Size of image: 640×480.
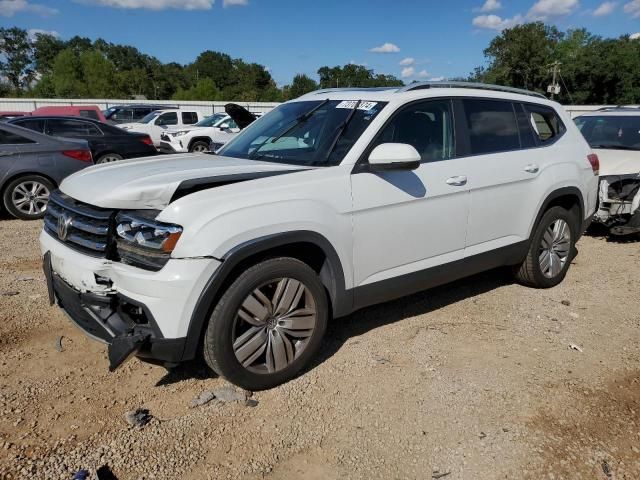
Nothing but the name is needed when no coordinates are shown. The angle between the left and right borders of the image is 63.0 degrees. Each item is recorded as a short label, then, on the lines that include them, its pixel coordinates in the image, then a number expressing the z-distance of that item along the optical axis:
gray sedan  7.70
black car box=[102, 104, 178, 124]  22.78
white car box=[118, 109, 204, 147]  19.26
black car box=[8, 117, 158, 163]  11.22
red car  17.89
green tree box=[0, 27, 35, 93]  91.19
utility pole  38.64
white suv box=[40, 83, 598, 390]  2.83
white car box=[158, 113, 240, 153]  17.25
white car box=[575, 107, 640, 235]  6.69
